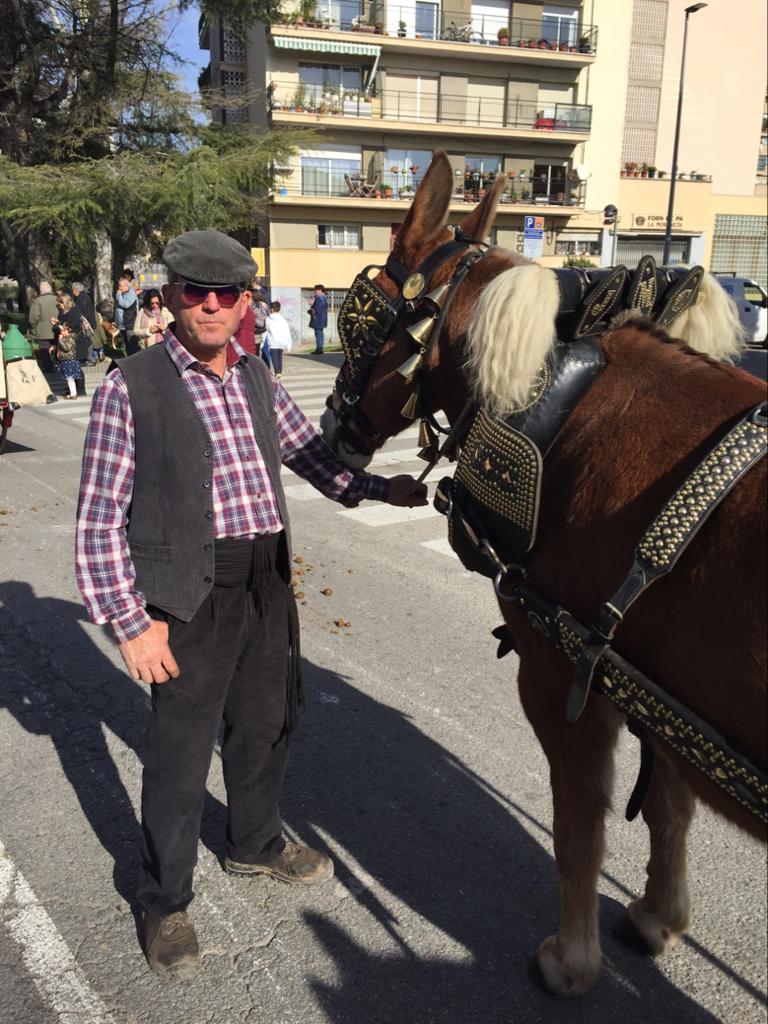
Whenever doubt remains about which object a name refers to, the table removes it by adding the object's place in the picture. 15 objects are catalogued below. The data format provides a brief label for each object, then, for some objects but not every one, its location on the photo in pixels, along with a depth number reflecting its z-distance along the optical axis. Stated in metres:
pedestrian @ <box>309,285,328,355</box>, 22.98
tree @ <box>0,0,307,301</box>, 18.06
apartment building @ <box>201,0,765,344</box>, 29.88
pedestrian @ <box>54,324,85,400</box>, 13.16
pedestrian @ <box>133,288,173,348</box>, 13.16
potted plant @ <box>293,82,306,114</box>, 29.05
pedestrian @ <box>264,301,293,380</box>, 15.18
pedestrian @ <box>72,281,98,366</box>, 14.27
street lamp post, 26.01
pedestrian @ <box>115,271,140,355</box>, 15.16
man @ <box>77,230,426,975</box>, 2.12
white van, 22.23
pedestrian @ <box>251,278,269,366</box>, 14.70
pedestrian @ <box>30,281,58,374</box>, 13.94
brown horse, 1.38
